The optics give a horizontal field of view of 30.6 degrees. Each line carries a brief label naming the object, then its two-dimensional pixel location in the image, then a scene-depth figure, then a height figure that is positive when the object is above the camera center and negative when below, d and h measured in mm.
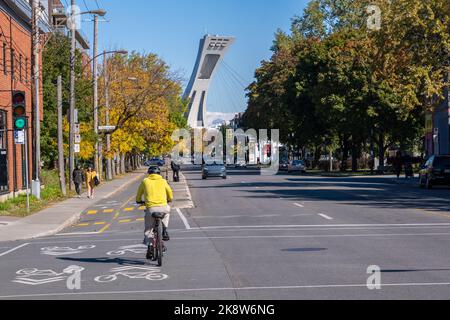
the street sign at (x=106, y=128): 54669 +1671
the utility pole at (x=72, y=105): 42375 +2503
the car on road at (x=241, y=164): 126675 -2149
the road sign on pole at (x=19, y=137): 29234 +617
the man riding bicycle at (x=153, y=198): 15180 -863
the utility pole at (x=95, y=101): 55438 +3528
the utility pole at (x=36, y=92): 36125 +2729
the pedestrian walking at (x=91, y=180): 39906 -1338
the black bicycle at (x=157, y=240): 14562 -1583
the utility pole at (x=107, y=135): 64062 +1428
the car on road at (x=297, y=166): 83438 -1617
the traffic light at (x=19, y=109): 27156 +1492
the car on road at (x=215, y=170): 65188 -1488
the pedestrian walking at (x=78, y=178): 41281 -1248
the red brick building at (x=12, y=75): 36969 +3846
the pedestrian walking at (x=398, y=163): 58578 -1043
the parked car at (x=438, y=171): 42938 -1203
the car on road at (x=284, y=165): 90906 -1718
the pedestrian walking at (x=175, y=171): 57938 -1363
